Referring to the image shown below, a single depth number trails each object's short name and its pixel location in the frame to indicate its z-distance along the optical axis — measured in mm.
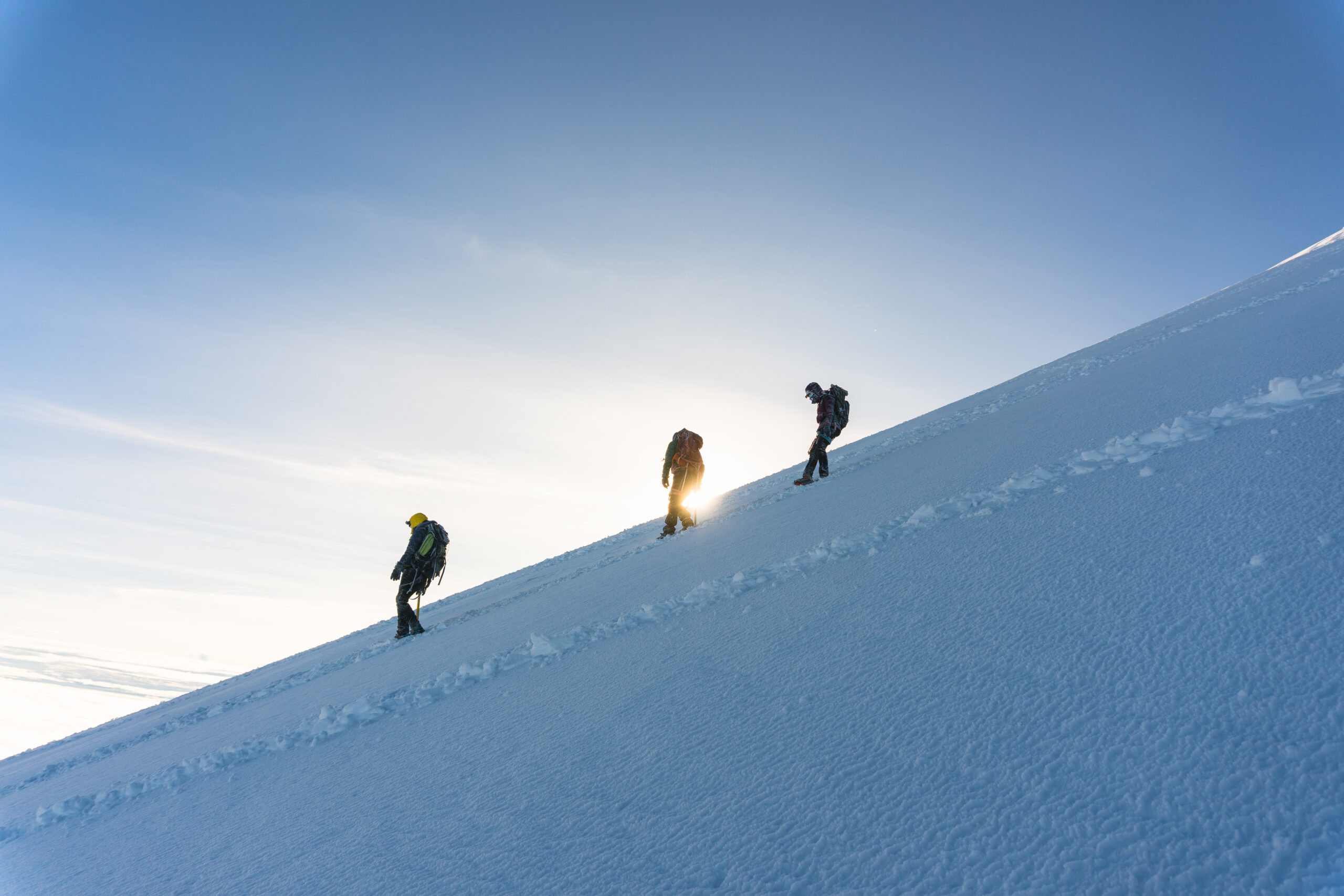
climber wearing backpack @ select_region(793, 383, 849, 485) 11289
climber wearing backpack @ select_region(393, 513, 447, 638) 9516
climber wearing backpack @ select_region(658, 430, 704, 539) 11805
